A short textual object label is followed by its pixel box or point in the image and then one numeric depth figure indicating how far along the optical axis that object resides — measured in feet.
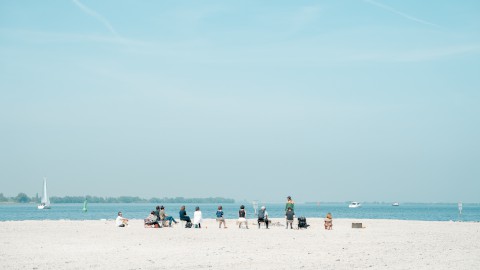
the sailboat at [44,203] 511.40
